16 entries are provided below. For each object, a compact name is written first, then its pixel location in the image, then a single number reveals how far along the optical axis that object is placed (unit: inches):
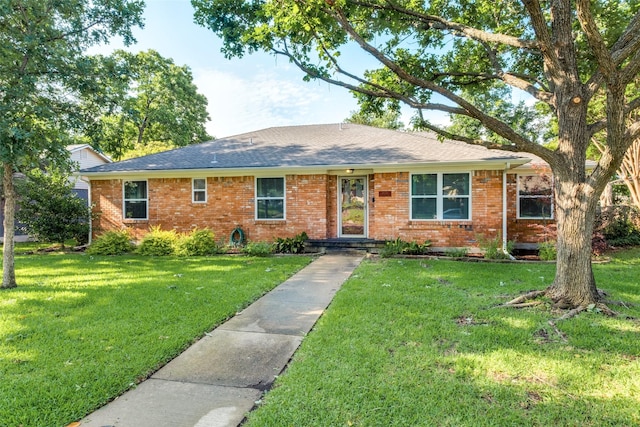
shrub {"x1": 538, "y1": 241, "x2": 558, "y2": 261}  373.7
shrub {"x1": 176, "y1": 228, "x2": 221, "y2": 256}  435.2
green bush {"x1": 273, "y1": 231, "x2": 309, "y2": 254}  430.6
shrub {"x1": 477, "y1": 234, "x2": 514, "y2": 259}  375.9
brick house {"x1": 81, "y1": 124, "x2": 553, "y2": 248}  413.7
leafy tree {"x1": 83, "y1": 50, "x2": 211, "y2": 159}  1022.4
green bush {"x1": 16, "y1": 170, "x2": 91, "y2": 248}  479.5
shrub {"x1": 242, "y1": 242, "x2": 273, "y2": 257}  411.5
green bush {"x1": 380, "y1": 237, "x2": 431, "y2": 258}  396.5
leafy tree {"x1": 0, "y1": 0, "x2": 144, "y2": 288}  250.1
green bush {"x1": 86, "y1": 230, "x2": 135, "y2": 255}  449.4
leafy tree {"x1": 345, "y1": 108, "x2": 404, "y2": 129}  1333.3
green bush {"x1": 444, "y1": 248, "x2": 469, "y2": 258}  389.1
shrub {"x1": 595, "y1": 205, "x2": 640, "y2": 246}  449.7
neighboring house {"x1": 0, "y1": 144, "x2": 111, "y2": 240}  749.9
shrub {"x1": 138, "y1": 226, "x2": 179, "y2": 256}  440.5
